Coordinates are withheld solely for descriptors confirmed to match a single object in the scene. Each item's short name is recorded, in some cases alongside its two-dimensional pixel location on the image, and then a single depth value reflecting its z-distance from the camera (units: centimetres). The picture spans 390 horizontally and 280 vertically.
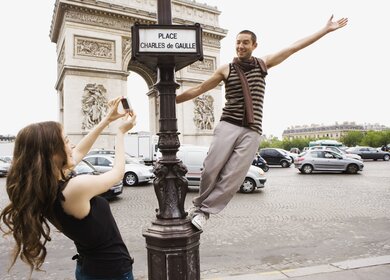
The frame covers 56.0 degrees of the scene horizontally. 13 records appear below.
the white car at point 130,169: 1495
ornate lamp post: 234
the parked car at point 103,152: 1892
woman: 171
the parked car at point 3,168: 2601
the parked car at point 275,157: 2836
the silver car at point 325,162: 2020
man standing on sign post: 233
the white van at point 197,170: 1283
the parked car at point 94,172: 1096
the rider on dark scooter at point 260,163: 2317
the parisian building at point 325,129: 13125
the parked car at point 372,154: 3616
